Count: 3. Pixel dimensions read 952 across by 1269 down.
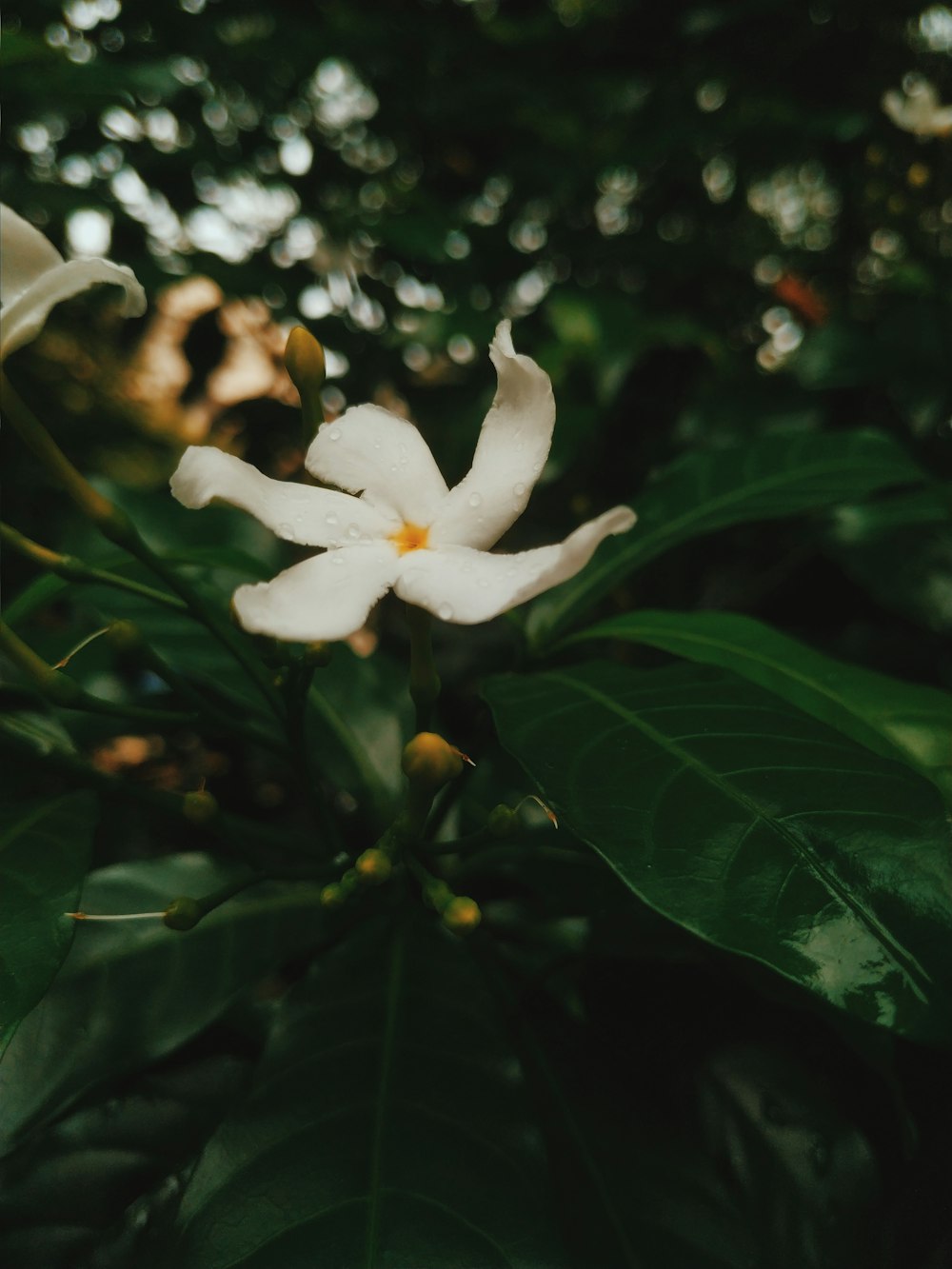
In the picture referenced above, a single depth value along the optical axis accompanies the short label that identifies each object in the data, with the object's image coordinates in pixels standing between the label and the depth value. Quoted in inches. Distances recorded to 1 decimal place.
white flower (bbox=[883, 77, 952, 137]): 11.2
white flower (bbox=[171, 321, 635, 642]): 3.4
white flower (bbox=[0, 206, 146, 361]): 3.8
